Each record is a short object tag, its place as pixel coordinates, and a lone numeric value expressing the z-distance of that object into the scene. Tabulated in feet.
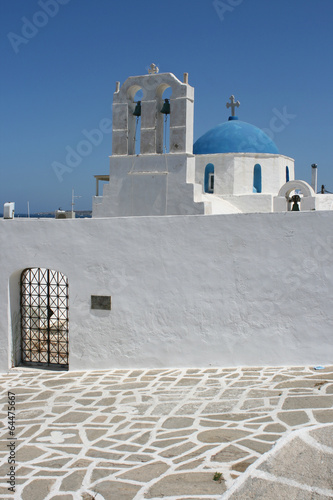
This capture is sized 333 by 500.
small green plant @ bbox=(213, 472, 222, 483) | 12.55
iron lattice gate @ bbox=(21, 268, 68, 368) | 25.25
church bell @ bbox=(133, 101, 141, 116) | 32.14
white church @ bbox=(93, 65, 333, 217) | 30.73
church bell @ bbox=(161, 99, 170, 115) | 30.86
